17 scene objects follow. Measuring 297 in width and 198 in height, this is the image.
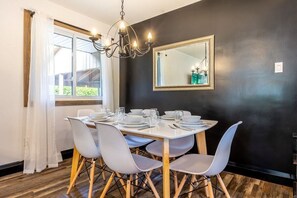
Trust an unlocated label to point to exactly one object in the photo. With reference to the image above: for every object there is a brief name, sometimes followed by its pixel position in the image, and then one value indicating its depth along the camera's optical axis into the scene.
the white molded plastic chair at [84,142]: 1.71
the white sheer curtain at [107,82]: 3.43
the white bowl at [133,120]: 1.67
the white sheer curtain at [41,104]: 2.52
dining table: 1.33
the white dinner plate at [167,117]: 2.09
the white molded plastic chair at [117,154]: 1.37
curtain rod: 2.59
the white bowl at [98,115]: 2.01
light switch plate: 2.14
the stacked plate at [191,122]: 1.61
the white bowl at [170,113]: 2.13
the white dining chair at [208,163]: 1.40
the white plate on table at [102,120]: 1.94
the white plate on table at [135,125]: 1.61
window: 3.04
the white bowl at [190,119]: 1.65
